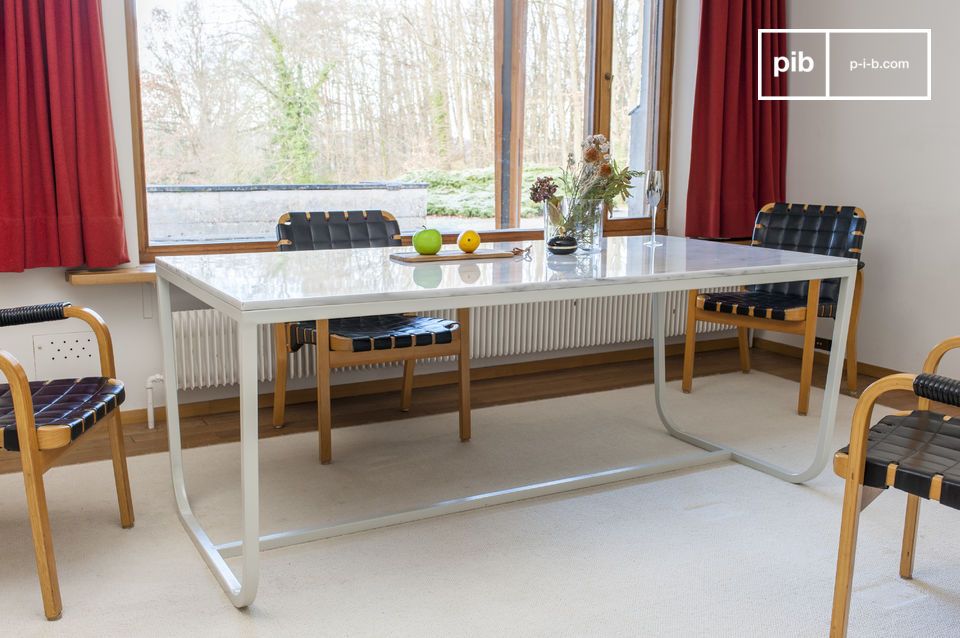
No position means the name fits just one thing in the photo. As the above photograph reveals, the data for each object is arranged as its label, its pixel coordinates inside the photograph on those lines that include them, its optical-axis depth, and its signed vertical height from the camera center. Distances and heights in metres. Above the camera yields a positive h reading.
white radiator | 3.49 -0.73
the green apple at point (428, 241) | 2.68 -0.20
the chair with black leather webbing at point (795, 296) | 3.66 -0.55
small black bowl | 2.75 -0.22
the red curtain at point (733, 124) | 4.41 +0.26
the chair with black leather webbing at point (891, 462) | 1.65 -0.56
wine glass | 2.84 -0.05
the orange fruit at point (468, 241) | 2.71 -0.20
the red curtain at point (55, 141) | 2.98 +0.12
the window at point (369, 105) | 3.54 +0.31
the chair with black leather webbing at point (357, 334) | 2.91 -0.54
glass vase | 2.73 -0.14
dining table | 1.90 -0.28
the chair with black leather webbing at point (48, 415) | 1.94 -0.56
